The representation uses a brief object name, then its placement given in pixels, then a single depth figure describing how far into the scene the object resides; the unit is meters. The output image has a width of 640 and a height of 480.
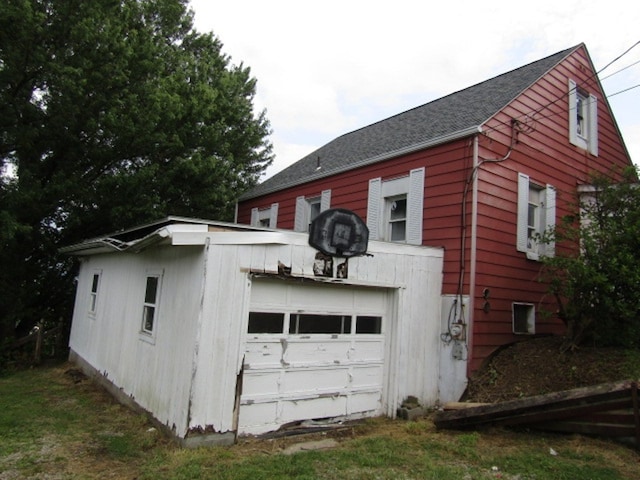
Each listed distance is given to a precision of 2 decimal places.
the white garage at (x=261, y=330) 5.52
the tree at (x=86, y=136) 10.77
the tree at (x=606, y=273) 6.66
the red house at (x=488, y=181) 7.89
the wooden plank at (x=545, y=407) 5.40
